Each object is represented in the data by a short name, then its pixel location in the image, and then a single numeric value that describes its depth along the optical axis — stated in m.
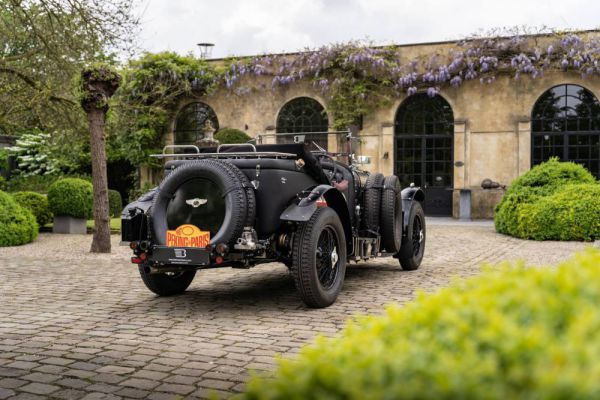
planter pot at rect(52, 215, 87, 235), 14.94
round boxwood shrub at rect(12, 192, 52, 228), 15.18
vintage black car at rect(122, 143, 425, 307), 5.80
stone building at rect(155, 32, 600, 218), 18.86
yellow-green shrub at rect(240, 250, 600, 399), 1.27
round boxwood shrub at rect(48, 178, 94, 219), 14.74
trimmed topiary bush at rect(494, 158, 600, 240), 12.55
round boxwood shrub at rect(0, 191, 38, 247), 12.40
